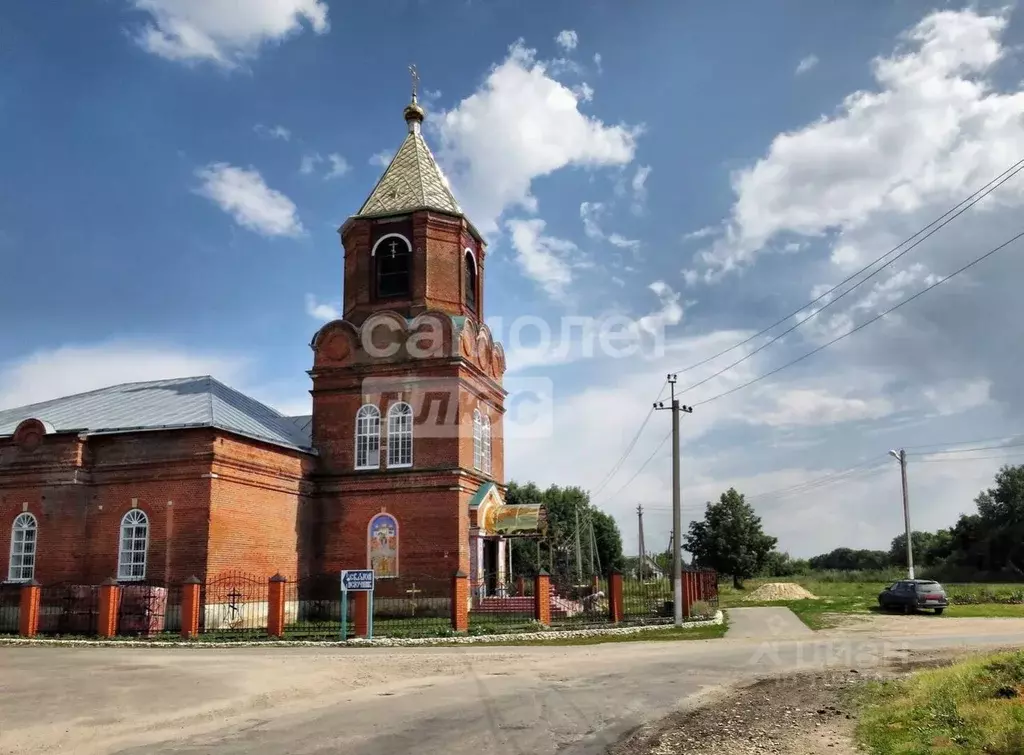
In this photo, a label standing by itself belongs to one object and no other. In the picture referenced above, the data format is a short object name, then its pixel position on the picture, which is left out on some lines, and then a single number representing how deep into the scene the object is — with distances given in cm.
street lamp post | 4075
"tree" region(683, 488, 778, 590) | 5412
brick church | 2370
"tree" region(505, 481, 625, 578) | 5225
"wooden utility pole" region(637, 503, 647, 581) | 5137
